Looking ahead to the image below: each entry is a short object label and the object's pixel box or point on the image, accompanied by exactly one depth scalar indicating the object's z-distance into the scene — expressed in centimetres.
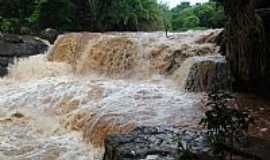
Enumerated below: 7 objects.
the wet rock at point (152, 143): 471
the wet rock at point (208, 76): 882
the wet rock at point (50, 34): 1516
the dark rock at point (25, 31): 1627
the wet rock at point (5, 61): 1280
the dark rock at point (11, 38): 1379
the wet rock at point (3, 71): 1251
